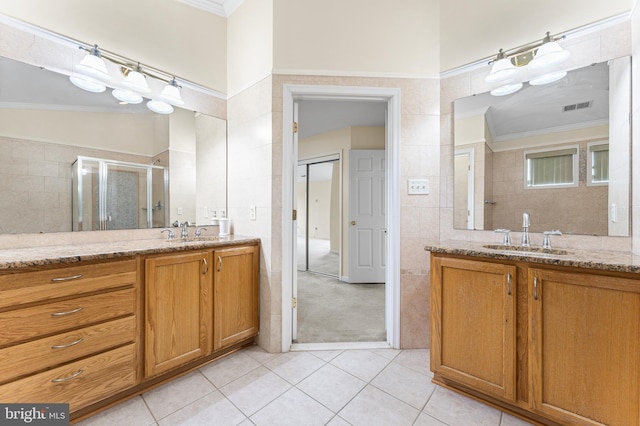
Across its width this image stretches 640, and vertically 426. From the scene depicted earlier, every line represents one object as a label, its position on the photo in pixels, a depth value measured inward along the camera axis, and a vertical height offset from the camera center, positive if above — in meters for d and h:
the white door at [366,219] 4.11 -0.14
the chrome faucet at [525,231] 1.74 -0.14
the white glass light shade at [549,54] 1.65 +1.00
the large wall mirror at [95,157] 1.55 +0.38
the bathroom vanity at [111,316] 1.16 -0.58
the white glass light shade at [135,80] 1.95 +0.98
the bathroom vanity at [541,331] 1.10 -0.60
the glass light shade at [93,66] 1.74 +0.97
